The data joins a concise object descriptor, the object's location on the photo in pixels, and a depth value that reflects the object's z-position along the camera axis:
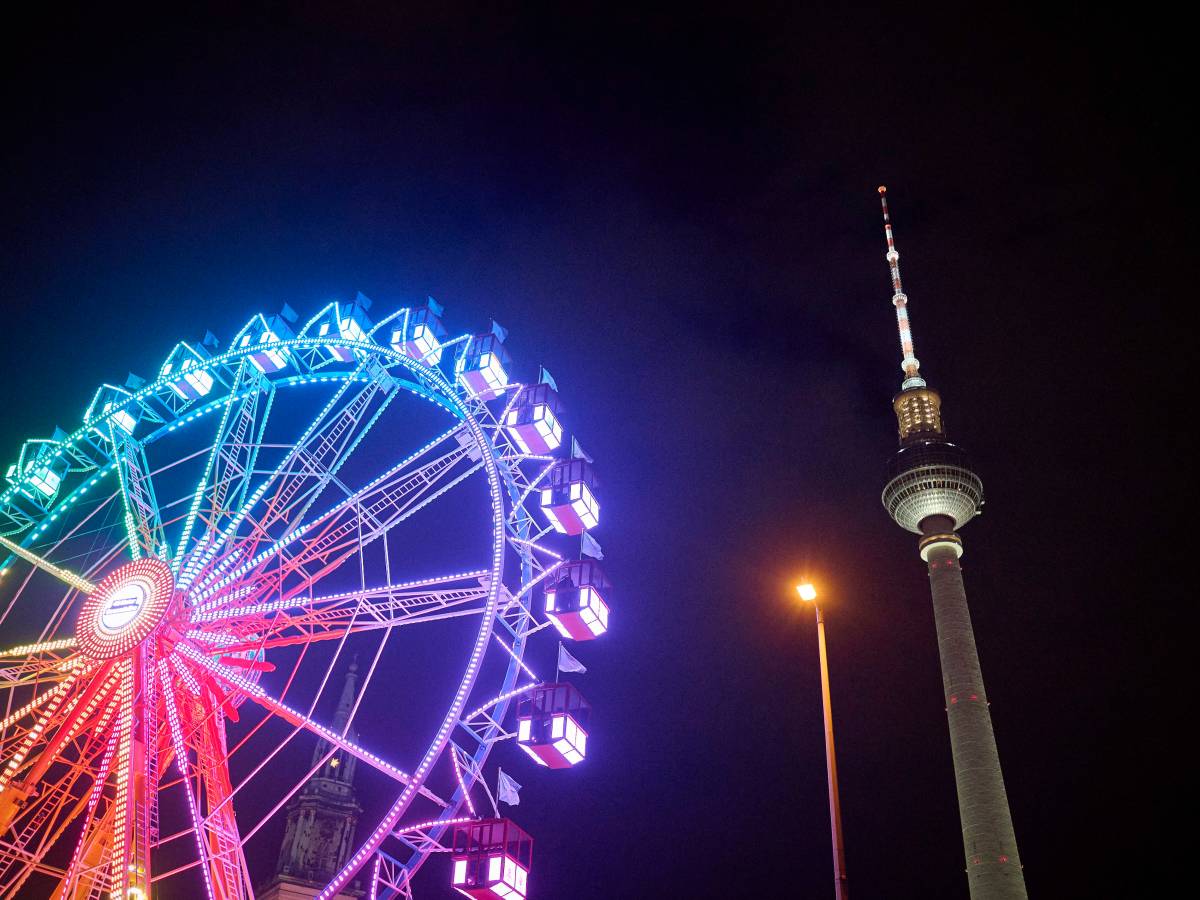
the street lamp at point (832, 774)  17.43
